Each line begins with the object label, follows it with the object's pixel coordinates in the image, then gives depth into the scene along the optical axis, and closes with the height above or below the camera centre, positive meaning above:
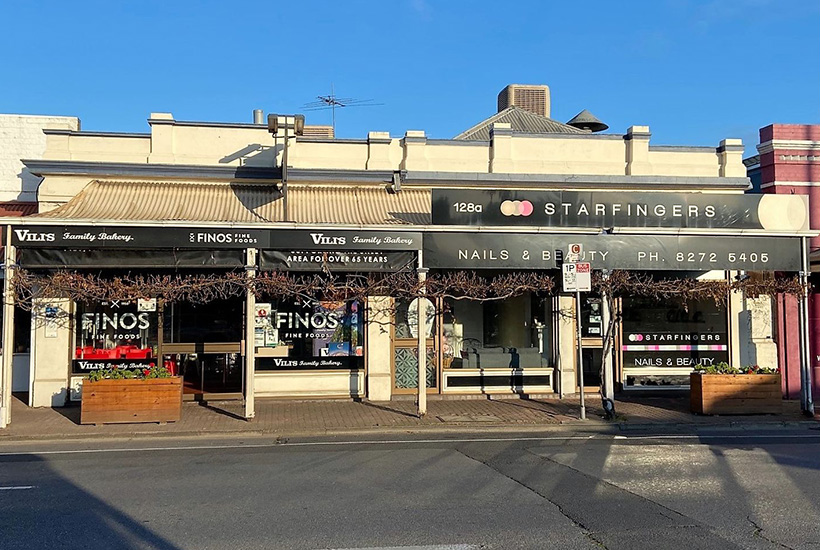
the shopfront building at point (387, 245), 12.67 +1.38
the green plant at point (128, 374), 12.13 -0.91
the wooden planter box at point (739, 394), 12.90 -1.42
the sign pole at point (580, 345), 12.48 -0.47
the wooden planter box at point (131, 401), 11.84 -1.36
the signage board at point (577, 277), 12.41 +0.76
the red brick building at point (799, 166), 16.11 +3.55
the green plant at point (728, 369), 13.25 -0.98
